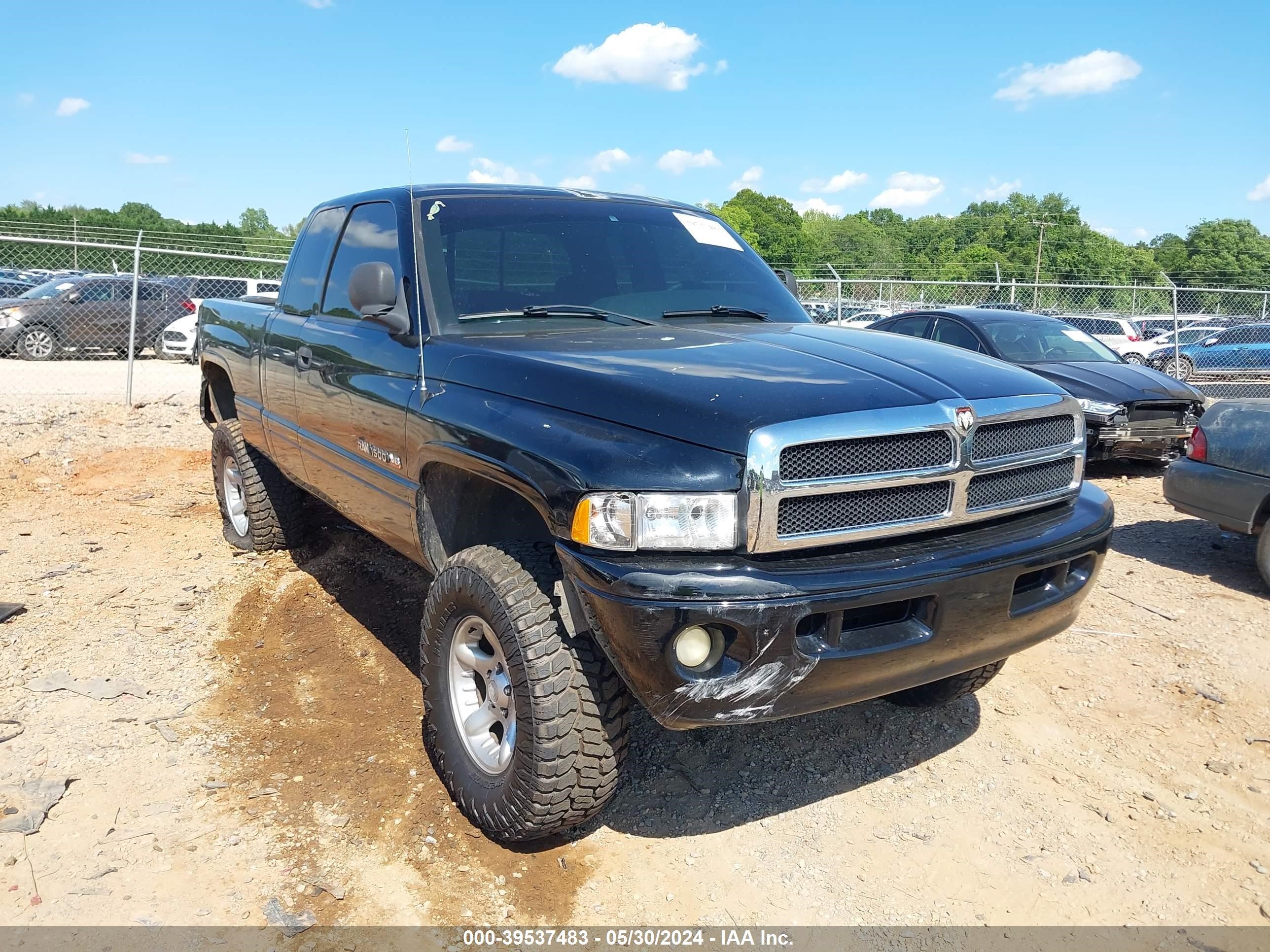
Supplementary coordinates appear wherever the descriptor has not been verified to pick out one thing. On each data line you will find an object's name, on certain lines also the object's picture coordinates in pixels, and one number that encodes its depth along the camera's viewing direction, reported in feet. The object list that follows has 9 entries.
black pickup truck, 7.61
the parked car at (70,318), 51.83
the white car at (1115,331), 59.93
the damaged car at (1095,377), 26.81
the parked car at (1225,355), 55.36
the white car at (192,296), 54.60
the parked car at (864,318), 63.99
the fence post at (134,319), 35.94
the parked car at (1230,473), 16.92
